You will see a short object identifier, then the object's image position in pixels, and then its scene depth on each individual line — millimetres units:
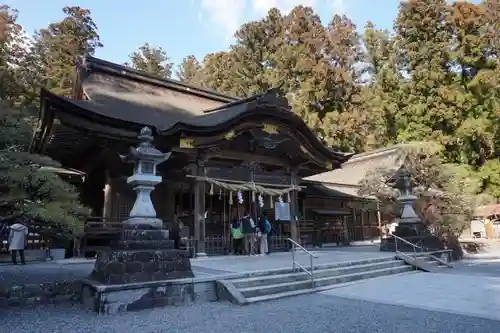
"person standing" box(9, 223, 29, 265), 9336
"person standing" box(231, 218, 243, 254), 11445
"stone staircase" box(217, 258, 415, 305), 6320
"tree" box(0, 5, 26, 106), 20312
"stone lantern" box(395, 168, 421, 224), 12180
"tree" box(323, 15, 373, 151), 27952
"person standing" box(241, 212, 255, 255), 11353
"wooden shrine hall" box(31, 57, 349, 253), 10125
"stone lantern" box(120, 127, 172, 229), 6531
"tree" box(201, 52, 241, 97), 34750
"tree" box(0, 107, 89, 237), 5176
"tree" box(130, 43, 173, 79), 36938
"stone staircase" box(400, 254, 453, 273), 9547
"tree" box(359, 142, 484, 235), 13141
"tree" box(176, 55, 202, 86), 41906
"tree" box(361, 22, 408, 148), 28500
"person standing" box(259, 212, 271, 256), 11766
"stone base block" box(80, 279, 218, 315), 5551
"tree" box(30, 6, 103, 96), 27344
